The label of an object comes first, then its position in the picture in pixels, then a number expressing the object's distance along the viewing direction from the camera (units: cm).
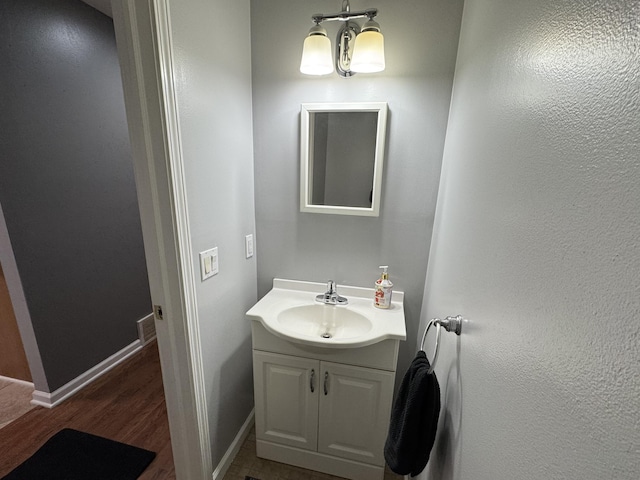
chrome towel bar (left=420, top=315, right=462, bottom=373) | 79
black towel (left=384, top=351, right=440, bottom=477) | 77
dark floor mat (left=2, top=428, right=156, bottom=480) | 140
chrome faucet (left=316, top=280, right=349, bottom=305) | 152
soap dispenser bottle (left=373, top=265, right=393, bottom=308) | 147
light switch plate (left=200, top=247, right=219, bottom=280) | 118
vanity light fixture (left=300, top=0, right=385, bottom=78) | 119
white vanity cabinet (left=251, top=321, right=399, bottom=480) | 129
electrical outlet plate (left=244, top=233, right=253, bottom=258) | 155
